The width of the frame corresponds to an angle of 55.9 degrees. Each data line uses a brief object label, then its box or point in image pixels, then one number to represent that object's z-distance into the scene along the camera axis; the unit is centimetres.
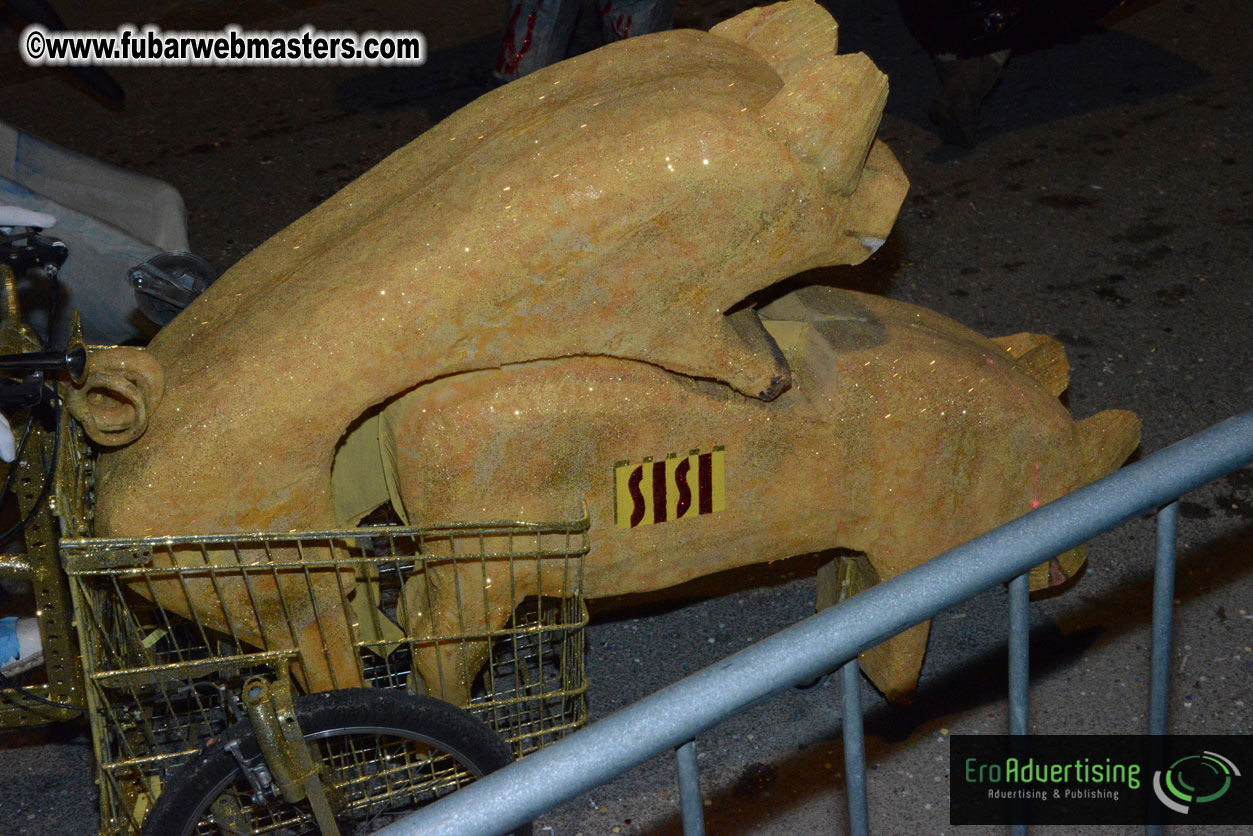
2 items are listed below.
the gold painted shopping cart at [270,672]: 175
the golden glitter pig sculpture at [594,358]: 175
